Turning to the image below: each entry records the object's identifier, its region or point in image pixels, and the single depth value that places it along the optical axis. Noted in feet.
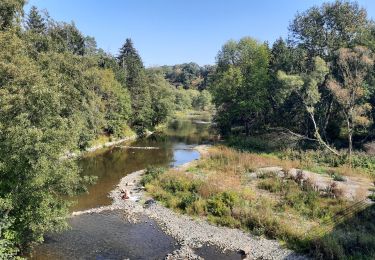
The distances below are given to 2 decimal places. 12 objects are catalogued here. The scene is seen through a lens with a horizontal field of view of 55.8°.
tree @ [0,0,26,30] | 111.14
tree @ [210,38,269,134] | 206.80
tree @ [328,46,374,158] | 143.84
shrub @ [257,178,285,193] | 100.32
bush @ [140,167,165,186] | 114.21
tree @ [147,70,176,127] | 289.94
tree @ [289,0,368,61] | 188.24
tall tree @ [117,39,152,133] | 261.44
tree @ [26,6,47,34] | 231.30
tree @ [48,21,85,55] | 184.03
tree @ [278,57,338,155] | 156.76
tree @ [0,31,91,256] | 54.34
